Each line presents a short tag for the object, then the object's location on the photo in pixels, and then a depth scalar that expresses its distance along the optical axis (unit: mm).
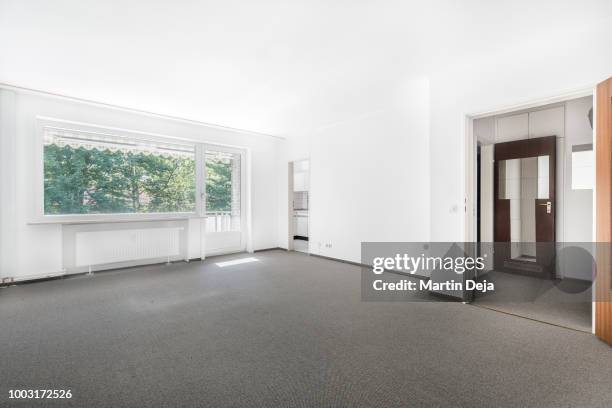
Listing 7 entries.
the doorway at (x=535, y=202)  3904
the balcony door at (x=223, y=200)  6094
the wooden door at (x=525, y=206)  4426
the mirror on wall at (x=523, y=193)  4543
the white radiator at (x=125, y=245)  4543
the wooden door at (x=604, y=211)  2379
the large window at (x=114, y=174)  4449
